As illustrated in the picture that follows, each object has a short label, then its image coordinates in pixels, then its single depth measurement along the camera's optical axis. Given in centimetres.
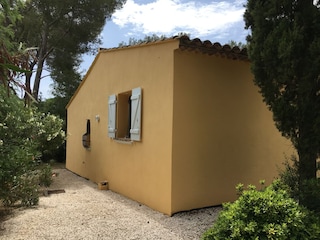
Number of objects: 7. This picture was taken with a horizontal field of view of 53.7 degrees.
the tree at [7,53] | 314
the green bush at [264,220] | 316
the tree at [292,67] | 439
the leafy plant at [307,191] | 396
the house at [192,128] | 633
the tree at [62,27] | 1905
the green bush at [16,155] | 591
